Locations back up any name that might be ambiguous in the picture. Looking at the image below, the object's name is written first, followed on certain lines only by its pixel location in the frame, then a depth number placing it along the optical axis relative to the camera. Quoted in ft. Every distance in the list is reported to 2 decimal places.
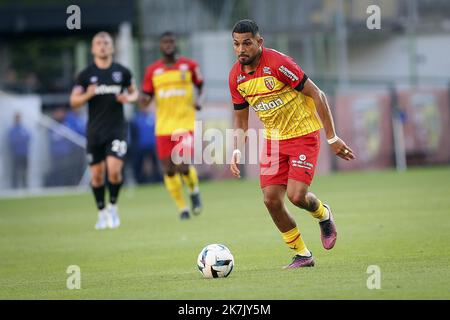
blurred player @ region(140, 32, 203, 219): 55.67
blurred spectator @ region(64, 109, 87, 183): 89.04
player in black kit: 52.29
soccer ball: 31.48
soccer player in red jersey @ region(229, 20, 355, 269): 32.53
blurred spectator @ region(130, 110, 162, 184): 91.76
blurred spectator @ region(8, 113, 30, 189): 86.53
